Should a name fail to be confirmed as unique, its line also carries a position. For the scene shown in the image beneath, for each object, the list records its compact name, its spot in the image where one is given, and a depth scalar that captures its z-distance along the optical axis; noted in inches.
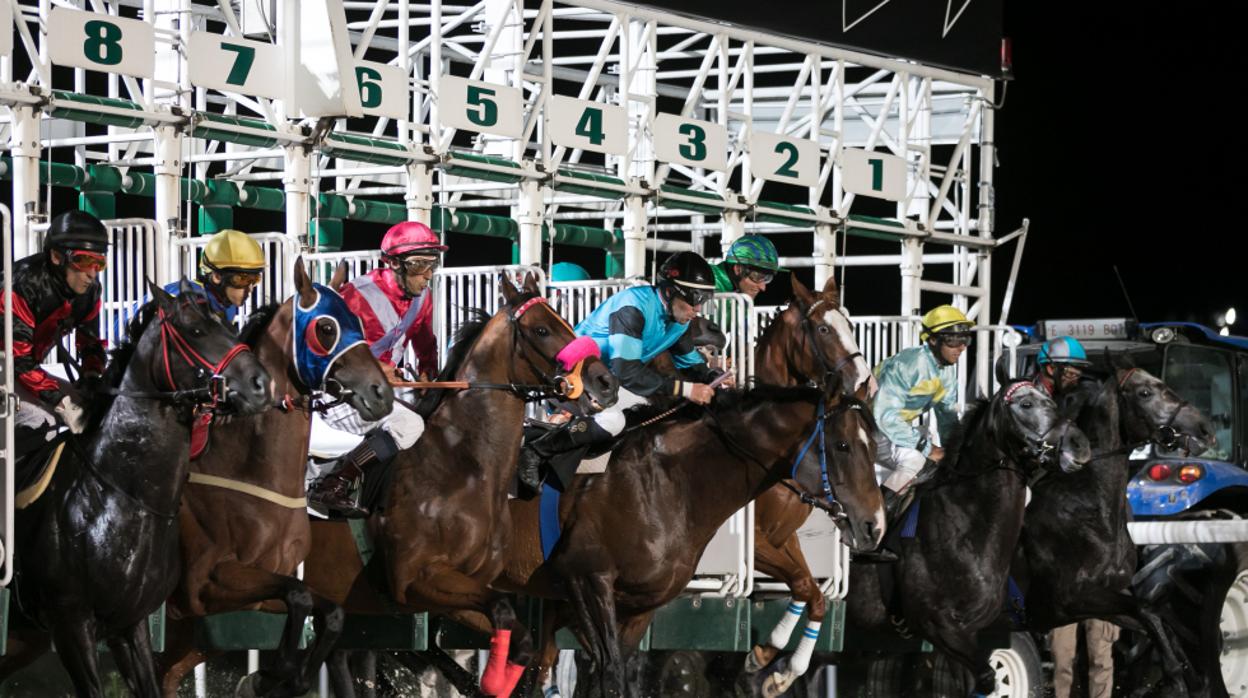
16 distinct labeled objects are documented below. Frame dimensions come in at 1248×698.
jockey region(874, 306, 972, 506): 813.2
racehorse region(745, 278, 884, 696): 767.1
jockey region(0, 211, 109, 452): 576.1
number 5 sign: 903.1
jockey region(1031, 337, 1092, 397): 898.7
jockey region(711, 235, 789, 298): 813.2
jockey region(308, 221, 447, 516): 657.0
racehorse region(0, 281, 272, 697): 557.6
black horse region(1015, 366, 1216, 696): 825.5
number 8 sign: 760.3
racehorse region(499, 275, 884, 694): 685.3
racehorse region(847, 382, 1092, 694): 799.7
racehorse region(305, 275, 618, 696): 652.1
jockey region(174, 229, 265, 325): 625.9
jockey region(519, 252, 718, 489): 706.8
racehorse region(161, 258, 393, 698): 591.8
